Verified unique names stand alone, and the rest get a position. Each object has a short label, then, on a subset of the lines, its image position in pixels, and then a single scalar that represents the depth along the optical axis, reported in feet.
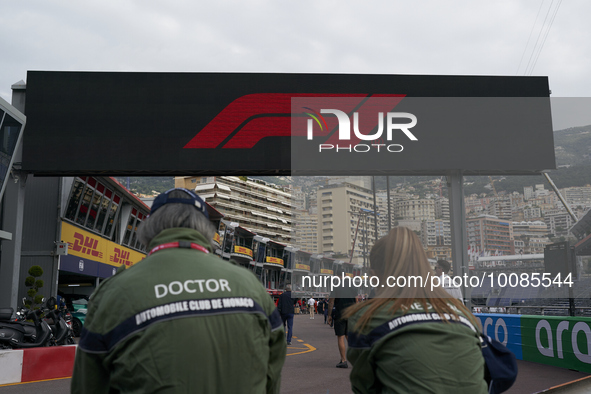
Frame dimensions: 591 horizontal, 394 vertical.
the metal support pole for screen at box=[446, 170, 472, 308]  40.09
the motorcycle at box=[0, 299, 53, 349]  28.50
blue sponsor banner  32.42
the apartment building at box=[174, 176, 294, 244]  394.11
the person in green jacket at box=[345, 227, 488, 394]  6.35
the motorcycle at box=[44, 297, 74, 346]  32.32
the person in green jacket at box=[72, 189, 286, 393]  5.29
